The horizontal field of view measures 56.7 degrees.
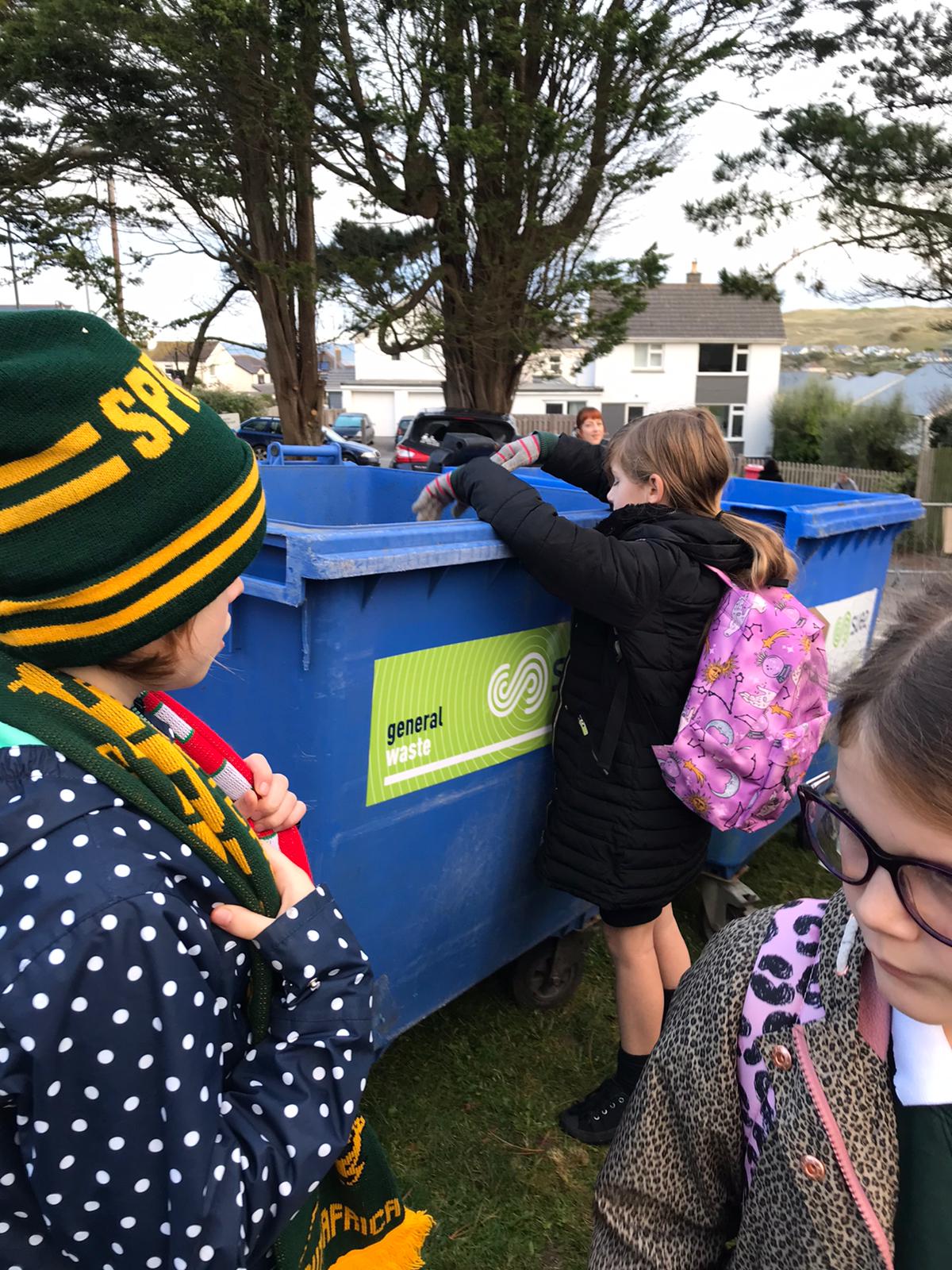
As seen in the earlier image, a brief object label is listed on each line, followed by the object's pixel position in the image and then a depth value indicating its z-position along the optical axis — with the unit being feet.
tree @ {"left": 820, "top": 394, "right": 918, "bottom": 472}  71.72
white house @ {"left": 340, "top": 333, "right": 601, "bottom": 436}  150.20
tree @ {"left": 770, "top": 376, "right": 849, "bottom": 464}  87.45
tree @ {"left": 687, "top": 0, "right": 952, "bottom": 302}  30.83
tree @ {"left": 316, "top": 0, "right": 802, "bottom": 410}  30.99
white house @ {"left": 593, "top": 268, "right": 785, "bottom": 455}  122.42
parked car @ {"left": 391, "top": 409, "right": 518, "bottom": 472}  34.22
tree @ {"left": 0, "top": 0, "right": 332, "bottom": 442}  29.40
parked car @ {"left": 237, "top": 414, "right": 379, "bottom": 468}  52.75
